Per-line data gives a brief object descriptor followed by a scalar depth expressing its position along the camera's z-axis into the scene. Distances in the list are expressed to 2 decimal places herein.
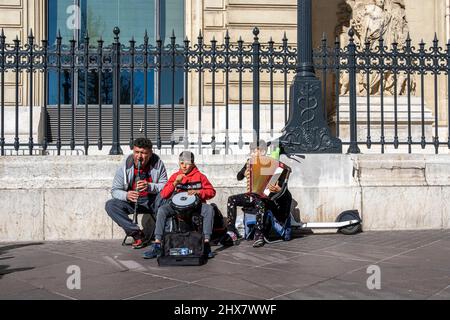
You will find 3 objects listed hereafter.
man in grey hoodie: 6.48
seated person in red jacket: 6.03
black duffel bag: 5.38
